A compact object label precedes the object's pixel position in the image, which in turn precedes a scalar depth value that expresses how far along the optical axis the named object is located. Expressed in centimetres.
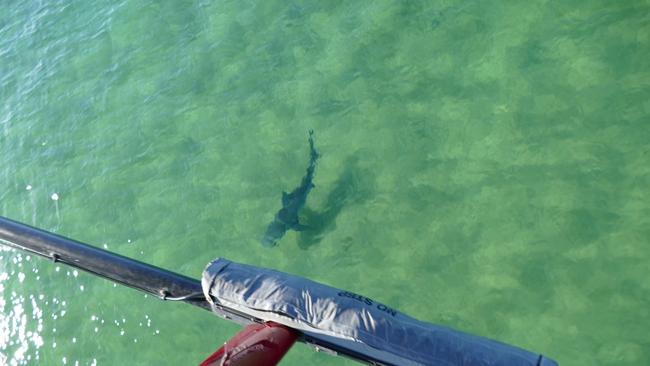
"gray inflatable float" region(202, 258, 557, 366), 331
